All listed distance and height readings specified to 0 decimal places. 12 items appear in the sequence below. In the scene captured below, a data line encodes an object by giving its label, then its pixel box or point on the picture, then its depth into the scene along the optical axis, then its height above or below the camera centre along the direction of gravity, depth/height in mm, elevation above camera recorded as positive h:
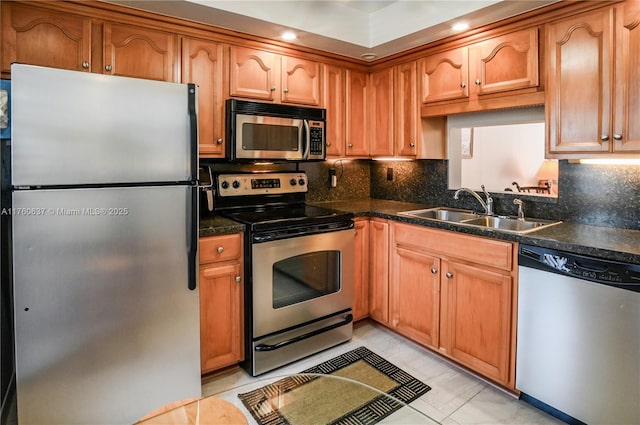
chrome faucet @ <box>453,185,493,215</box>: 2807 +3
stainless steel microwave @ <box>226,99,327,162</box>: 2627 +475
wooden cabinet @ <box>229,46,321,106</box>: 2680 +875
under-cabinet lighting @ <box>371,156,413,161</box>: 3368 +362
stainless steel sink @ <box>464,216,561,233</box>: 2492 -146
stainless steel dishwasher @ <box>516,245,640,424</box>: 1741 -644
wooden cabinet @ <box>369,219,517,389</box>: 2213 -588
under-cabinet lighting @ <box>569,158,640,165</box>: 2122 +221
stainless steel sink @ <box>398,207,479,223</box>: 2916 -101
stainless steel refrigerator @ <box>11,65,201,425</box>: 1688 -203
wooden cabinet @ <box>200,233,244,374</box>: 2305 -607
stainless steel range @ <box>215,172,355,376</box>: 2418 -461
